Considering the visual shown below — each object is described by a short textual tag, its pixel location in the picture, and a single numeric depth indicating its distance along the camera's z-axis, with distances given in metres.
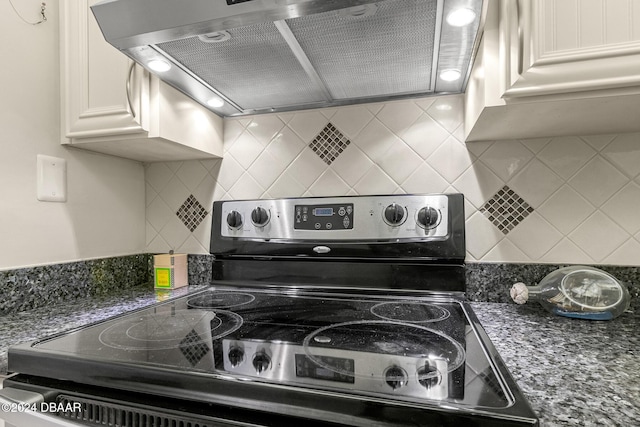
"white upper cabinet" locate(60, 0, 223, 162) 1.02
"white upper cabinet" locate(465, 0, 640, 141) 0.67
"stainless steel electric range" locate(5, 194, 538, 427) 0.47
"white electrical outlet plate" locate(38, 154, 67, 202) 1.05
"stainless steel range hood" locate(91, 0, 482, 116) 0.73
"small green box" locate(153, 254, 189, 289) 1.27
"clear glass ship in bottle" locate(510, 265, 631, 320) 0.85
